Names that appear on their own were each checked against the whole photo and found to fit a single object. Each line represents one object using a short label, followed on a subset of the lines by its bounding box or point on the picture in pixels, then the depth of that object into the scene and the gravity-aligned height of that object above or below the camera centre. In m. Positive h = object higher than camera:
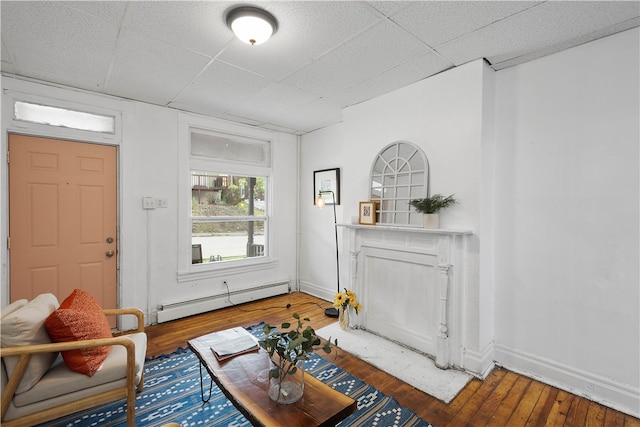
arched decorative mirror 2.77 +0.29
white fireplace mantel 2.49 -0.71
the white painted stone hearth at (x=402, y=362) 2.23 -1.33
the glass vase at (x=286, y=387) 1.45 -0.90
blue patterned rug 1.88 -1.34
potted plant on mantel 2.53 +0.04
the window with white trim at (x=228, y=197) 3.89 +0.18
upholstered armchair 1.53 -0.91
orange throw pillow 1.67 -0.72
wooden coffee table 1.34 -0.94
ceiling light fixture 1.80 +1.18
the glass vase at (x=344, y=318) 3.22 -1.19
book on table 1.88 -0.91
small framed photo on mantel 3.10 -0.03
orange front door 2.74 -0.08
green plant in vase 1.45 -0.74
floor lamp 3.71 -0.26
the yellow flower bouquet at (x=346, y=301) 3.11 -0.96
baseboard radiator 3.51 -1.20
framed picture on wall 4.14 +0.37
